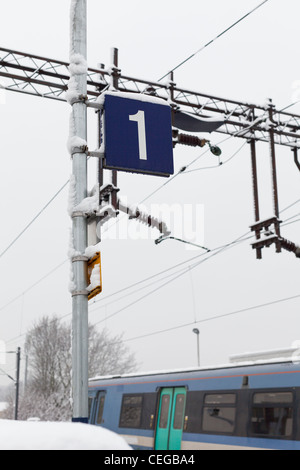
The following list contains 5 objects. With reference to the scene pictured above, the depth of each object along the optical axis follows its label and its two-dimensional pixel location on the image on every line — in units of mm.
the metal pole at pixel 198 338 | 39312
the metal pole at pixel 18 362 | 34188
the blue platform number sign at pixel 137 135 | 5723
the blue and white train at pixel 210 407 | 10078
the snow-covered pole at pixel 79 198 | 4930
